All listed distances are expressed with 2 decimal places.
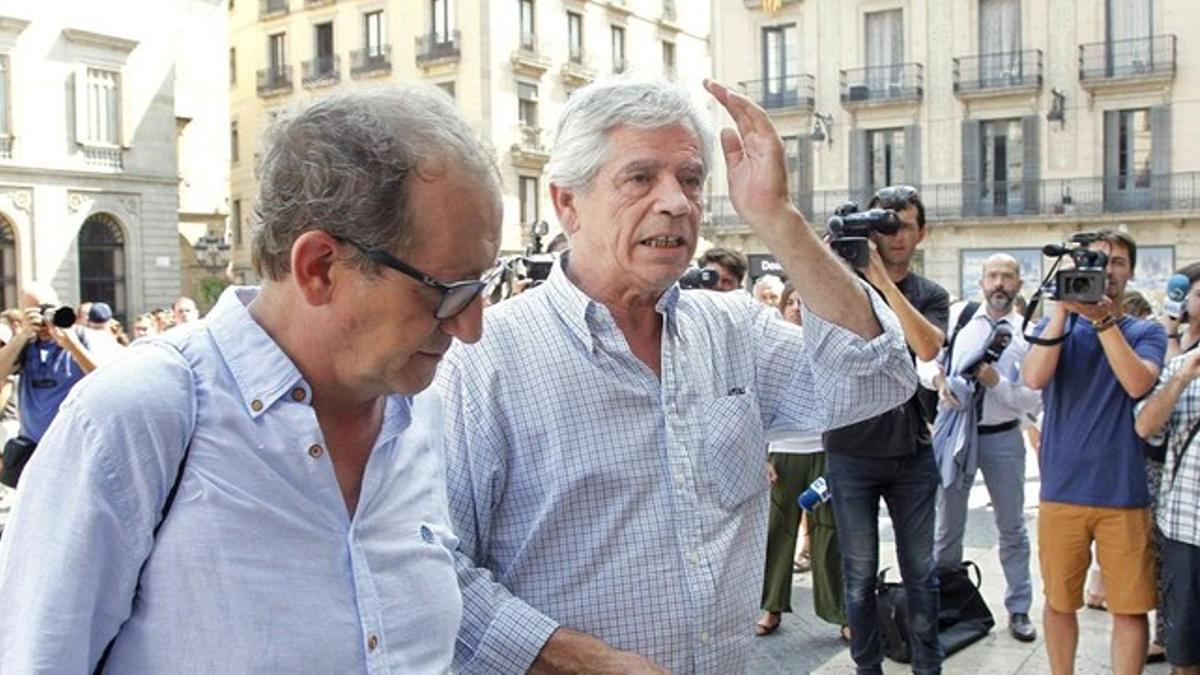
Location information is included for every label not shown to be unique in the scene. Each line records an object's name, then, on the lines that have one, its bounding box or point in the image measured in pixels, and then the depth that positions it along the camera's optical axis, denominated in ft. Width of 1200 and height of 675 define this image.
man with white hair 6.89
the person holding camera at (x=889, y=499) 14.62
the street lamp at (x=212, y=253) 88.17
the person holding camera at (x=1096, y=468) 13.65
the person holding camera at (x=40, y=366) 23.24
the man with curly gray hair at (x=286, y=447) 4.18
